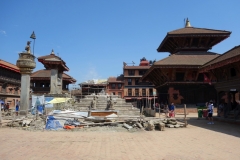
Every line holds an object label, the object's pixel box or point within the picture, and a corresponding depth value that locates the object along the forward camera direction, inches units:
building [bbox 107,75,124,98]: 2300.7
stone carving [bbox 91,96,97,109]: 927.0
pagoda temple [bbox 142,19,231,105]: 1019.9
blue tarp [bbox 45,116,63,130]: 520.9
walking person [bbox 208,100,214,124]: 635.5
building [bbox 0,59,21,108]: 1498.5
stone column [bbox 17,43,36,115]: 668.7
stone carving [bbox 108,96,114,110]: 875.4
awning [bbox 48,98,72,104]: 808.9
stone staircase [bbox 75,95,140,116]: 895.2
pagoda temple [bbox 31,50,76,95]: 1000.4
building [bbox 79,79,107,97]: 2024.9
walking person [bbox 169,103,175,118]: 770.5
